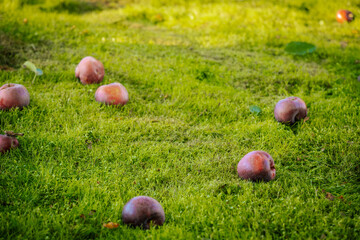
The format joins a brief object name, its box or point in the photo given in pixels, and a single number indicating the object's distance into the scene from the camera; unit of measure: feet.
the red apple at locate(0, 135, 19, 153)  11.24
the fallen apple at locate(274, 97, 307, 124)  14.20
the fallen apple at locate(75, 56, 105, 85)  16.85
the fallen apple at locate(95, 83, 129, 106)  15.14
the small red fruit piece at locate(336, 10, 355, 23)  28.58
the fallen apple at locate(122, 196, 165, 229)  8.61
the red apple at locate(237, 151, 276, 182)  10.71
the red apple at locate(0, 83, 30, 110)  13.57
